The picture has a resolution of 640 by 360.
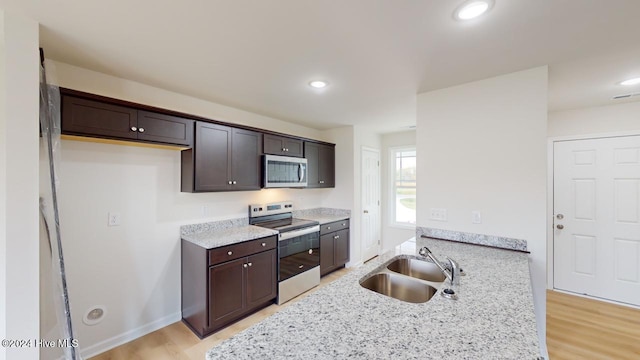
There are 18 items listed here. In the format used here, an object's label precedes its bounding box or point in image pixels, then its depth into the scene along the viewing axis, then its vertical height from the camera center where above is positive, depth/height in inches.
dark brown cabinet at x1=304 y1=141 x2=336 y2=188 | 151.8 +9.8
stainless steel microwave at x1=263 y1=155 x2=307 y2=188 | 124.0 +4.5
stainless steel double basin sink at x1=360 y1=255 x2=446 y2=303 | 58.5 -26.2
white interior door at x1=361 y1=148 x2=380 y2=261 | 172.1 -16.7
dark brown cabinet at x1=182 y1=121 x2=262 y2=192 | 99.0 +8.6
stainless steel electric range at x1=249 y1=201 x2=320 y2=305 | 118.2 -34.1
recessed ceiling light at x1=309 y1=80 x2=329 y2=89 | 92.4 +36.3
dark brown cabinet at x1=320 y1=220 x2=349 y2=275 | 145.0 -40.5
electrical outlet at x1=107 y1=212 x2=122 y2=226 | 86.4 -13.6
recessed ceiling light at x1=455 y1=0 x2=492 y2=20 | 50.2 +35.6
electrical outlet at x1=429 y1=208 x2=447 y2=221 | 95.6 -13.4
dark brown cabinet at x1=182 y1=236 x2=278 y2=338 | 90.8 -40.3
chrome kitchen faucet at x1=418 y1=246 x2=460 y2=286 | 55.4 -21.2
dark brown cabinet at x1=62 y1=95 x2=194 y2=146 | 72.4 +18.7
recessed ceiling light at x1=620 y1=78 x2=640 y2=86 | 88.1 +35.1
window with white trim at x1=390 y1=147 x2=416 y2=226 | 182.4 -4.7
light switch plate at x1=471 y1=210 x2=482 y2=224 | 88.4 -13.4
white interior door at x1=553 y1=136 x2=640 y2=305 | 112.0 -18.0
